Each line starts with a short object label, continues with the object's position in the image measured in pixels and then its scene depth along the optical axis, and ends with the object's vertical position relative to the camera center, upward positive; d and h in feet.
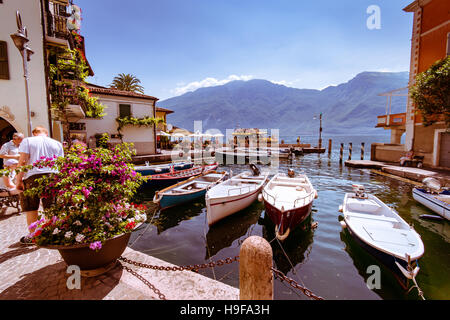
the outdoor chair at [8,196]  21.16 -5.65
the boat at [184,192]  36.81 -9.54
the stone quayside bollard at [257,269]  8.03 -4.96
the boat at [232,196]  30.58 -8.88
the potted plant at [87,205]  10.12 -3.25
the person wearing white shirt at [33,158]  13.62 -1.14
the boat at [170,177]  50.85 -9.13
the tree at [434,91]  46.44 +11.07
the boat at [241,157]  105.00 -8.55
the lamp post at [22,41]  19.02 +8.97
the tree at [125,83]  127.54 +34.45
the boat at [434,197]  31.01 -9.28
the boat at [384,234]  17.36 -9.57
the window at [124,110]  82.38 +11.67
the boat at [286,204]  25.79 -8.76
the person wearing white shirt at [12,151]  19.22 -1.01
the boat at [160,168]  56.75 -7.78
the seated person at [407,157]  65.57 -5.59
